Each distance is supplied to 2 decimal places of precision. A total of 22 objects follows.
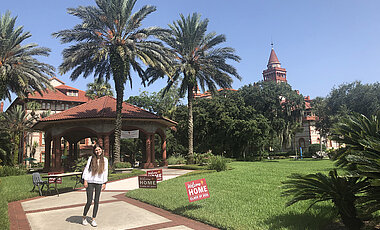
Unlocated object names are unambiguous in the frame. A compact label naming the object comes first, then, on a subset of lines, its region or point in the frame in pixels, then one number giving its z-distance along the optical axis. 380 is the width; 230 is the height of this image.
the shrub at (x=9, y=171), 23.75
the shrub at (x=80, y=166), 18.89
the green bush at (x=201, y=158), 26.20
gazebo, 28.14
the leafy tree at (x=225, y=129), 38.62
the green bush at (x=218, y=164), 18.88
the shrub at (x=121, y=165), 21.69
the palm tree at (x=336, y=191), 5.19
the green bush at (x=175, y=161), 33.53
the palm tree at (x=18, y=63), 24.17
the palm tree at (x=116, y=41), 22.14
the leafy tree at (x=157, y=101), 57.38
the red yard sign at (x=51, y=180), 12.06
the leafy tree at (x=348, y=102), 44.19
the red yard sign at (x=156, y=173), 13.51
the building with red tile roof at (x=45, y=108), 56.19
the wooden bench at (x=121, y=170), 21.21
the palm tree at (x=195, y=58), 28.88
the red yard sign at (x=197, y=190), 7.64
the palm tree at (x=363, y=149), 4.36
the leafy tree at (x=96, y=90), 50.34
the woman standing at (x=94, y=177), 6.86
